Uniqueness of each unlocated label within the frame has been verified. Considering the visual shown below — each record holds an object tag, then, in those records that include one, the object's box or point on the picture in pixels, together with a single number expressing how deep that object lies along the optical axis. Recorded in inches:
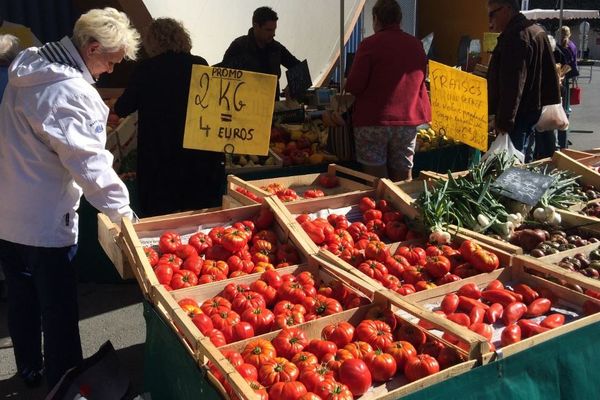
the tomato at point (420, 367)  84.5
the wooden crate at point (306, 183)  159.0
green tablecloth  82.3
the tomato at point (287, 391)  79.3
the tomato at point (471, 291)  109.7
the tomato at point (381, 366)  86.1
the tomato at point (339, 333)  93.7
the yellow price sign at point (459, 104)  180.7
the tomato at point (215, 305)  103.2
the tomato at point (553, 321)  98.1
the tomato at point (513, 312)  102.1
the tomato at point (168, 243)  124.0
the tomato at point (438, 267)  118.3
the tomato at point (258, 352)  87.4
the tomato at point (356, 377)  83.0
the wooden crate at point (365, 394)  76.6
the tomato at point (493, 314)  102.7
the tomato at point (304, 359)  86.7
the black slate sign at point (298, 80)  254.4
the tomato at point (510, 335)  94.0
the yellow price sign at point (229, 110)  148.3
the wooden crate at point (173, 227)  112.4
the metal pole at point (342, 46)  247.2
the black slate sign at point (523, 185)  143.1
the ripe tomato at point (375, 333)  92.0
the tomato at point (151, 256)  118.7
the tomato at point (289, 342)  90.6
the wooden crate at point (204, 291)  89.1
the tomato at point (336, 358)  86.4
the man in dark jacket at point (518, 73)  192.5
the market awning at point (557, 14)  857.5
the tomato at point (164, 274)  112.8
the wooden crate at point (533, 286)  91.1
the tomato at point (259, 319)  100.7
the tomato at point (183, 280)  112.3
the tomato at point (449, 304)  105.3
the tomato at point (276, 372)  83.5
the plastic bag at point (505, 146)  186.4
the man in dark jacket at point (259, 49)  234.4
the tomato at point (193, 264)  119.0
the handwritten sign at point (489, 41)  369.7
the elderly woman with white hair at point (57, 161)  106.7
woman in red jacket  188.1
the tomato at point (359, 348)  89.1
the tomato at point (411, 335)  92.4
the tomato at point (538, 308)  104.4
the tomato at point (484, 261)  117.3
